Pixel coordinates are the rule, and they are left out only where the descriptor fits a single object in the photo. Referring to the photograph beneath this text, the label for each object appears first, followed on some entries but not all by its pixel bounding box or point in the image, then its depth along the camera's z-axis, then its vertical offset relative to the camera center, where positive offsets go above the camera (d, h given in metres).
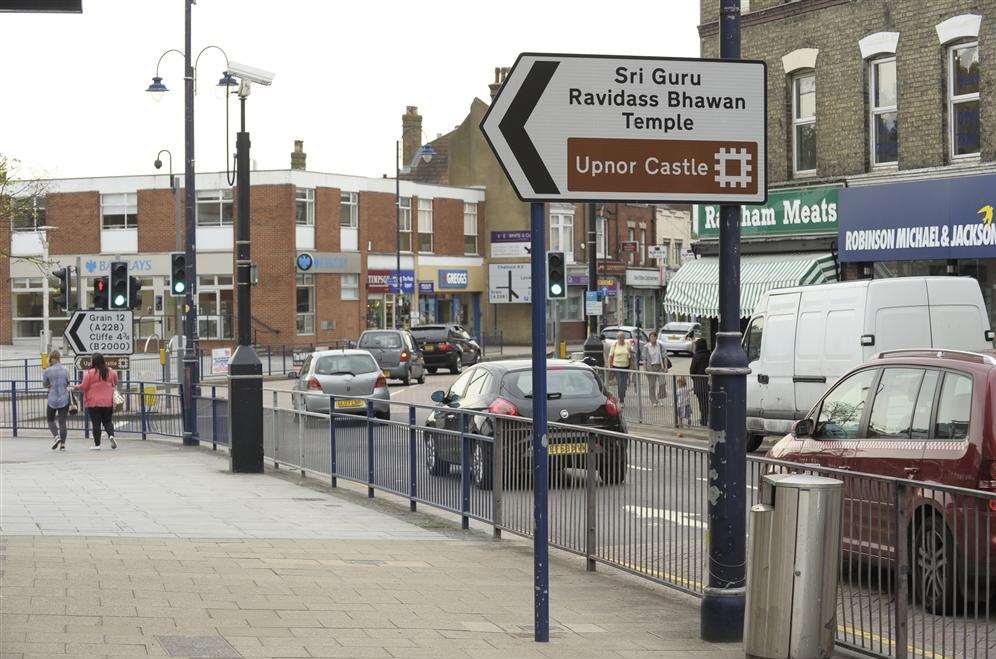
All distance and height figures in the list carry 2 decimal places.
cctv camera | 19.48 +3.30
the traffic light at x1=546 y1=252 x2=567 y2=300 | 27.70 +0.56
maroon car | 6.94 -1.00
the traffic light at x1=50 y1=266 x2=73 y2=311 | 28.03 +0.30
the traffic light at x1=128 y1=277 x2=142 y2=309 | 27.67 +0.27
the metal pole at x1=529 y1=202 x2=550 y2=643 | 6.98 -0.50
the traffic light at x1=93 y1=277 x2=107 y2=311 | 27.14 +0.24
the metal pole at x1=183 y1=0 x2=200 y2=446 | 26.26 +1.80
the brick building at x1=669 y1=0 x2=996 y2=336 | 24.12 +3.17
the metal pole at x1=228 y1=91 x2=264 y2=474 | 19.03 -1.05
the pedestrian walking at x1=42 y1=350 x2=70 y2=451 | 25.00 -1.69
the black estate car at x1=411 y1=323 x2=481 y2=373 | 49.28 -1.52
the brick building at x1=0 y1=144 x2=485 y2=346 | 62.25 +2.60
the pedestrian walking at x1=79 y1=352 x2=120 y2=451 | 24.11 -1.58
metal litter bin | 6.91 -1.36
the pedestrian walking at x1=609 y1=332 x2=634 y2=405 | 31.48 -1.19
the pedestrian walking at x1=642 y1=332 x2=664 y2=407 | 33.69 -1.32
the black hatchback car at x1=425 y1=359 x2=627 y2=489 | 13.70 -1.16
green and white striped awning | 27.34 +0.51
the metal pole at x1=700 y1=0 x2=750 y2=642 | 7.54 -0.82
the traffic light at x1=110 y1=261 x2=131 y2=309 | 27.16 +0.36
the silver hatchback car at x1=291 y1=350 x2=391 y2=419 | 28.14 -1.47
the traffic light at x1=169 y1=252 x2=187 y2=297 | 29.11 +0.64
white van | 18.47 -0.39
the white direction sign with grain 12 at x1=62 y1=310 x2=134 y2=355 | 26.00 -0.53
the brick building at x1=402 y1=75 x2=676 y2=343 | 75.12 +4.34
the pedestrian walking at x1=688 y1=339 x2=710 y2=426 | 24.44 -1.32
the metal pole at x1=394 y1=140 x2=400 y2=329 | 62.77 +3.40
